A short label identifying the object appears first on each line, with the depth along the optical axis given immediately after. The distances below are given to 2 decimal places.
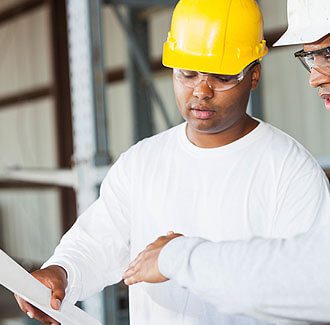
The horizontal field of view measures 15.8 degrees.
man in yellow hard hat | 2.27
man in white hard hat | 1.64
